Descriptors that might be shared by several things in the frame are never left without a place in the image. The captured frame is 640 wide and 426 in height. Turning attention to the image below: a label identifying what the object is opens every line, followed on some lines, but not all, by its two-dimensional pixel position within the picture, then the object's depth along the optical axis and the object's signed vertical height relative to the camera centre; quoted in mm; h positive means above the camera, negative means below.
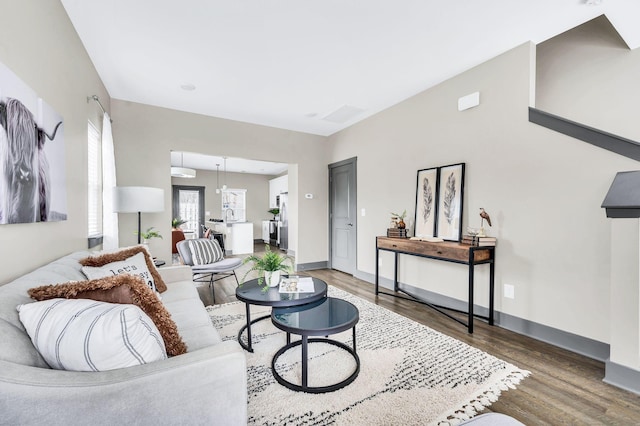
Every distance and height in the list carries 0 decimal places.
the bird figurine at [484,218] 2859 -66
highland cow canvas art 1362 +314
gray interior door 5023 -54
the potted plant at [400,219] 3775 -95
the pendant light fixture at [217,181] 9434 +1041
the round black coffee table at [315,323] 1740 -734
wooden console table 2688 -444
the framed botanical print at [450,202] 3170 +126
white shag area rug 1586 -1141
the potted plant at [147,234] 3635 -305
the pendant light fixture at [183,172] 6227 +901
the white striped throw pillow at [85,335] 930 -424
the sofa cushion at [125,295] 1133 -360
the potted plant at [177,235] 6203 -531
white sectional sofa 802 -562
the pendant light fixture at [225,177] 8255 +1186
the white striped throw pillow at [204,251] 3793 -566
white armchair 3672 -706
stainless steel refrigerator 8253 -395
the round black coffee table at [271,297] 2100 -666
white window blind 2900 +320
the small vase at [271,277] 2422 -575
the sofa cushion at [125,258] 1913 -349
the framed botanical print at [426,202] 3457 +132
